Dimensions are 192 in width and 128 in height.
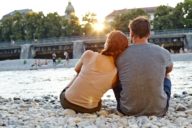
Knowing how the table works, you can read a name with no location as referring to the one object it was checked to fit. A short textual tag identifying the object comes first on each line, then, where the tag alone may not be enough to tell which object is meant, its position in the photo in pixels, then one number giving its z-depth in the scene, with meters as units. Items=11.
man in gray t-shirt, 4.30
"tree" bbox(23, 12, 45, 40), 60.32
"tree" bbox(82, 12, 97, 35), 61.27
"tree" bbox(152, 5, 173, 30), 54.70
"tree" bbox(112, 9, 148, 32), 57.89
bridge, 48.37
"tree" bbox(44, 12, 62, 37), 59.41
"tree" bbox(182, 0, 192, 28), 55.56
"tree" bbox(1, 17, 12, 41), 63.84
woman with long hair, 4.40
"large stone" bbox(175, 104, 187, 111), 5.12
